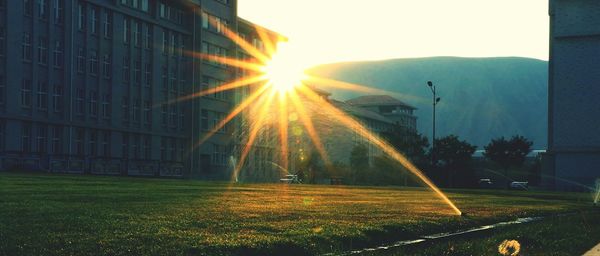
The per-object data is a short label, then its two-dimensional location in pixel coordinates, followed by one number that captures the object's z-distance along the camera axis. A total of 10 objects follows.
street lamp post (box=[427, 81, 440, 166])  83.15
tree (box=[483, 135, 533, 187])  104.88
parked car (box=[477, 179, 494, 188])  87.53
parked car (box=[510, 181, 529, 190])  94.91
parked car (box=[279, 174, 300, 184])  80.25
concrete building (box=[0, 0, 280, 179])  63.34
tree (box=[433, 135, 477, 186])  84.84
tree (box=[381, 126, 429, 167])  94.69
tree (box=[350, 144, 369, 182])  103.87
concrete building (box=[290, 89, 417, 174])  136.62
